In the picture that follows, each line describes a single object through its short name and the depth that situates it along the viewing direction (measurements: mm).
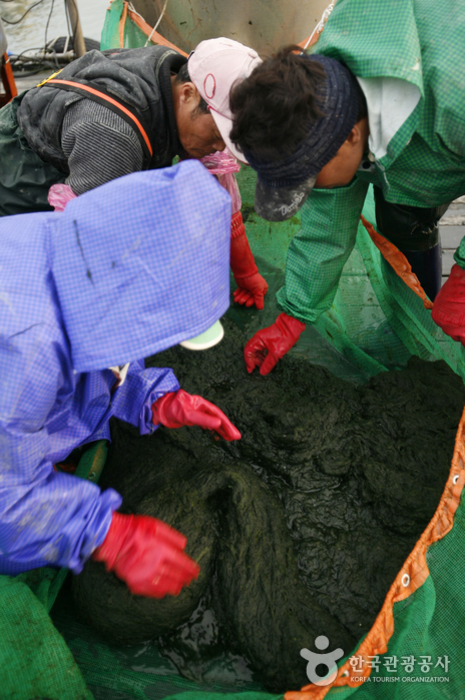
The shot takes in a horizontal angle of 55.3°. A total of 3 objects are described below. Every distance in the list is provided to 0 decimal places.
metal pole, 4398
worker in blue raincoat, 942
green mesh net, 1180
